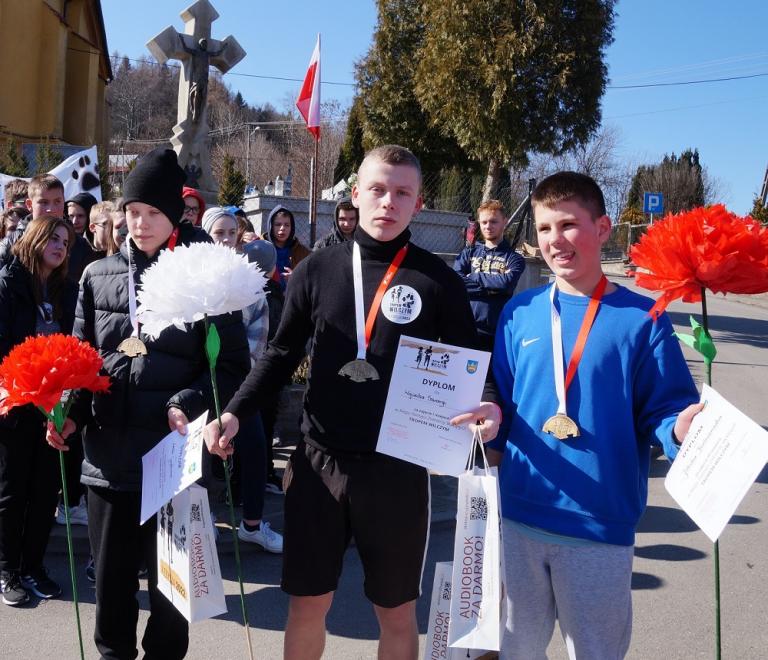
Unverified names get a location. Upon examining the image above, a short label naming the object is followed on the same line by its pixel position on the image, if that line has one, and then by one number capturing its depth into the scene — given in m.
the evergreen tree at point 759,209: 28.26
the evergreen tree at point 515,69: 16.55
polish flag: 9.14
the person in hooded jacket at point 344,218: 6.32
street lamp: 40.19
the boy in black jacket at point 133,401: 2.85
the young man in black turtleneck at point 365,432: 2.47
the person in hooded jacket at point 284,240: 7.08
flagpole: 9.46
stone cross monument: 10.60
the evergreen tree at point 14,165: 13.15
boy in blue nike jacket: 2.26
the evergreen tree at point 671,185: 55.22
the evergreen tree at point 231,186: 19.00
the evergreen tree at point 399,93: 20.80
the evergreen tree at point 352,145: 26.78
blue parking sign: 28.00
